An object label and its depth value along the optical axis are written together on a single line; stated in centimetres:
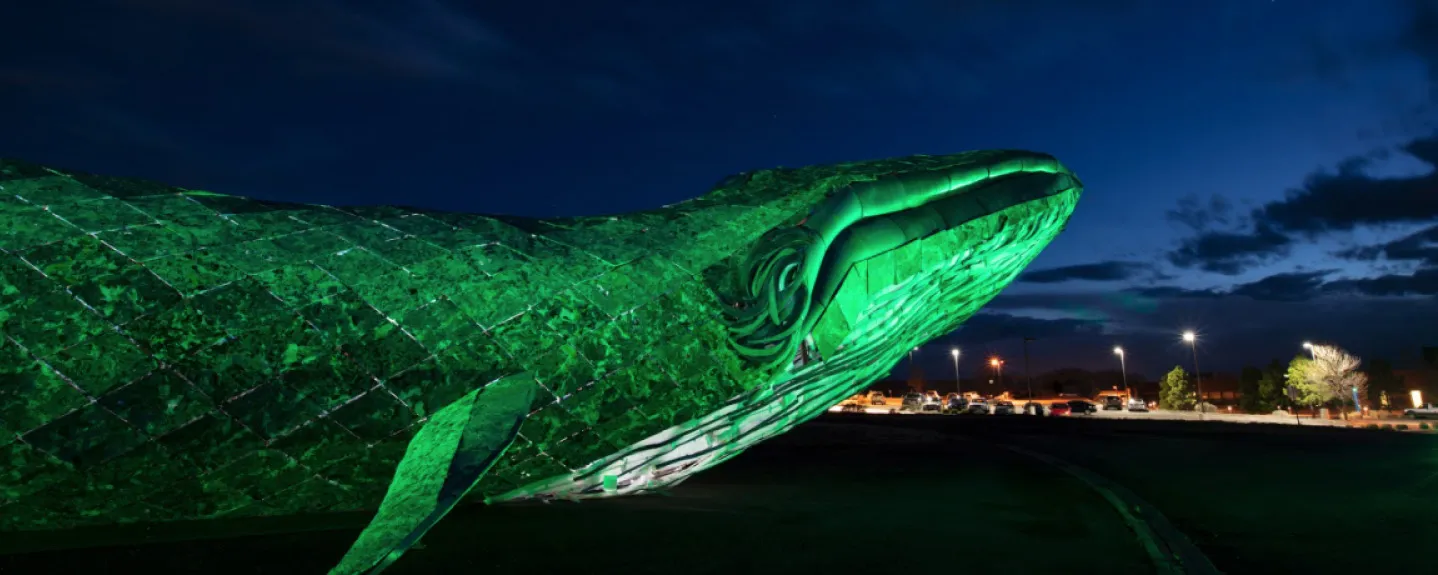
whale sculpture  409
